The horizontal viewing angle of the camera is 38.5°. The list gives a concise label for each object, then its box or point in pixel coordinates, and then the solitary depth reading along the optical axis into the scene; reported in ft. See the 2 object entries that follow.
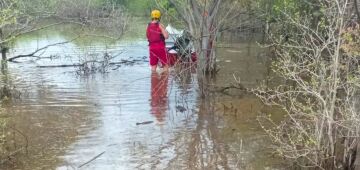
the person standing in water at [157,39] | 47.07
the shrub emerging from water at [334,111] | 19.51
